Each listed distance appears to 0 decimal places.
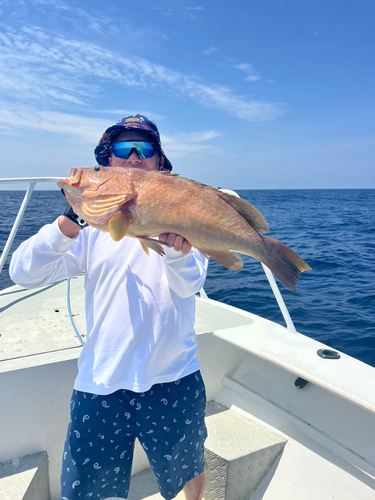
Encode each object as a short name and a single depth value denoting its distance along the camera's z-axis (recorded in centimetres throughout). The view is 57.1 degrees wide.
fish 193
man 203
